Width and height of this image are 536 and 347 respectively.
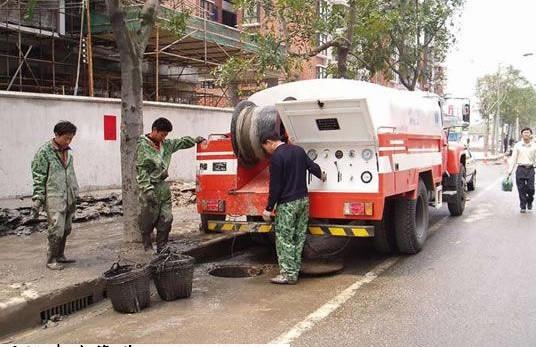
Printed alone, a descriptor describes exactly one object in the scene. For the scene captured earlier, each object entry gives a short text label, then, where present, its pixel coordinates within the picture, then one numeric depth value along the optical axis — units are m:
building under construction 14.55
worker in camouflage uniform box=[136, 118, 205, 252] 6.73
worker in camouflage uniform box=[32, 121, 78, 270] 6.30
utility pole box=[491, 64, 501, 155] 44.53
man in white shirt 11.91
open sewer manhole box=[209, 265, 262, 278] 7.14
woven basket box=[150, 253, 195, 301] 5.75
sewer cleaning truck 6.66
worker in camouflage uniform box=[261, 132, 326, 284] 6.45
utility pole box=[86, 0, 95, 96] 13.11
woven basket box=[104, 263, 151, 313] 5.37
